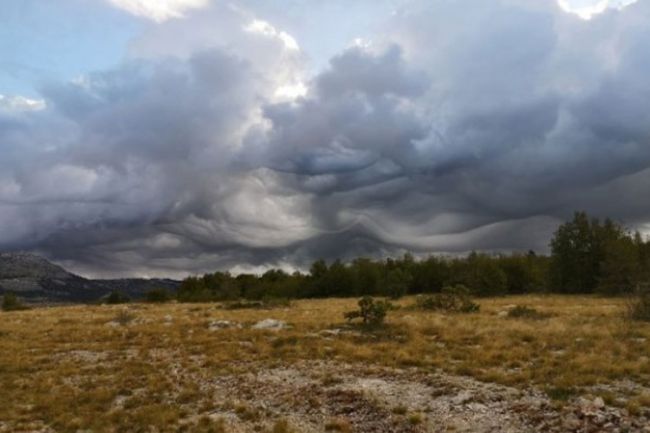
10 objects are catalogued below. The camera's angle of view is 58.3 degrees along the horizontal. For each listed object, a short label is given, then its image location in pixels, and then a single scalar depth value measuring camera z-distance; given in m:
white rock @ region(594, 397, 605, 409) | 16.81
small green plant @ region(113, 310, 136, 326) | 48.12
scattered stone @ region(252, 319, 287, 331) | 39.41
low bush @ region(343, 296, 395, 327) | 37.83
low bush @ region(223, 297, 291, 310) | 65.19
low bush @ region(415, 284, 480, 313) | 49.94
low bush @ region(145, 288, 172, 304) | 100.56
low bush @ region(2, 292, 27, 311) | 88.44
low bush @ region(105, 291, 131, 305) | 101.65
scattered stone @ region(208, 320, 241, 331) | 41.16
